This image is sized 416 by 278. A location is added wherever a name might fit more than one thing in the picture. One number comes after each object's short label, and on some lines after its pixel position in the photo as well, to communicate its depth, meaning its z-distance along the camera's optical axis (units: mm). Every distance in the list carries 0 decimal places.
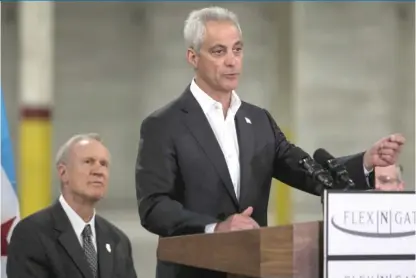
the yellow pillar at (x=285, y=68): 18271
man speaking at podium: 10237
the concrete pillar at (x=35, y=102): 15960
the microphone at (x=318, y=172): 9936
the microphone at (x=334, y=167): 9960
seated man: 11074
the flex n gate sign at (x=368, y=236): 9693
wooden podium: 9666
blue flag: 11448
